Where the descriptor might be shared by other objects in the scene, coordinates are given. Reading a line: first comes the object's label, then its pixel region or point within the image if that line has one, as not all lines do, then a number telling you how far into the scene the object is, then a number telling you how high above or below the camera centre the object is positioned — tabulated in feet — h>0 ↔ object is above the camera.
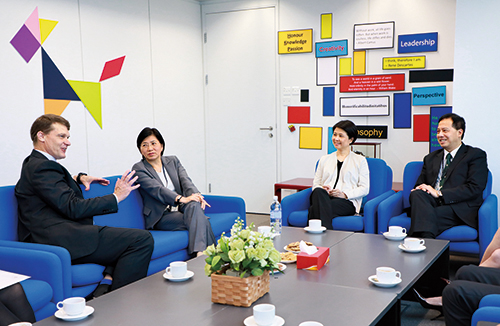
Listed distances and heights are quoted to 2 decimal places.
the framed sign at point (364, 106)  18.43 +0.20
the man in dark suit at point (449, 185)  12.67 -2.06
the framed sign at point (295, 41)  19.71 +2.88
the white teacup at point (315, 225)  11.10 -2.56
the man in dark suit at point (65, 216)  9.88 -2.09
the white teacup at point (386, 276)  7.45 -2.51
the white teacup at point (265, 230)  10.08 -2.43
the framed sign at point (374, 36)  18.06 +2.82
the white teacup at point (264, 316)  5.94 -2.47
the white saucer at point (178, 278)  7.84 -2.64
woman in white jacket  14.14 -2.06
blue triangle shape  15.28 +1.02
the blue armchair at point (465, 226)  12.14 -2.98
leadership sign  17.31 +2.43
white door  20.84 +0.39
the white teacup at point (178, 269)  7.91 -2.53
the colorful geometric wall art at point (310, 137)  19.77 -1.03
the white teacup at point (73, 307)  6.37 -2.51
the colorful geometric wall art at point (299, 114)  20.01 -0.08
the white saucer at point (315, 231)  11.07 -2.68
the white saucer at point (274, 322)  6.00 -2.59
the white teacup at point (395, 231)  10.31 -2.53
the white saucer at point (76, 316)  6.31 -2.60
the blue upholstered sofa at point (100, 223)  8.83 -2.78
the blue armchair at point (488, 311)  6.19 -2.60
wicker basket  6.65 -2.43
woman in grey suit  12.32 -2.26
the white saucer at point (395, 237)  10.25 -2.64
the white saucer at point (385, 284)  7.34 -2.60
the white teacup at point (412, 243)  9.37 -2.55
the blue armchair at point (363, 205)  13.33 -2.71
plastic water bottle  13.91 -2.87
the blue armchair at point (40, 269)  8.33 -2.71
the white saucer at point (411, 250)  9.35 -2.65
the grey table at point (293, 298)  6.32 -2.67
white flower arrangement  6.66 -1.95
